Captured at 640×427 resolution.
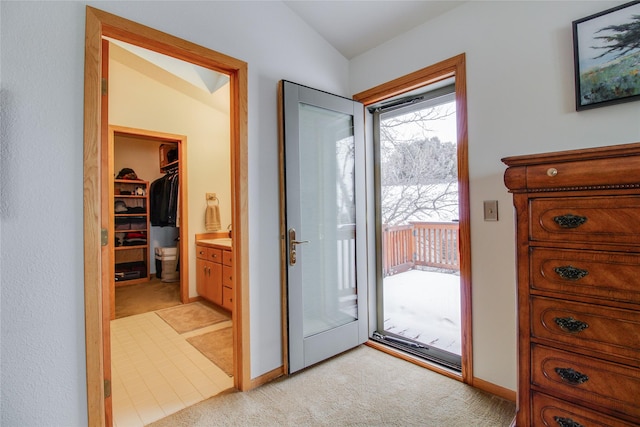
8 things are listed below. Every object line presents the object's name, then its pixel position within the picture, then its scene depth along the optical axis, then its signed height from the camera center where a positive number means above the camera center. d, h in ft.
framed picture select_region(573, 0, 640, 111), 4.70 +2.53
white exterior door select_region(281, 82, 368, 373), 7.13 -0.16
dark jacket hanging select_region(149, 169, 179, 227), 14.75 +1.08
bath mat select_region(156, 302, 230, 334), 10.51 -3.63
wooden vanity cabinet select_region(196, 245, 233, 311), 11.23 -2.19
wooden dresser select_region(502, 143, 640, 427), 3.73 -0.97
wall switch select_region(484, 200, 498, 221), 6.15 +0.09
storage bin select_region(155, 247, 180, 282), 15.99 -2.29
